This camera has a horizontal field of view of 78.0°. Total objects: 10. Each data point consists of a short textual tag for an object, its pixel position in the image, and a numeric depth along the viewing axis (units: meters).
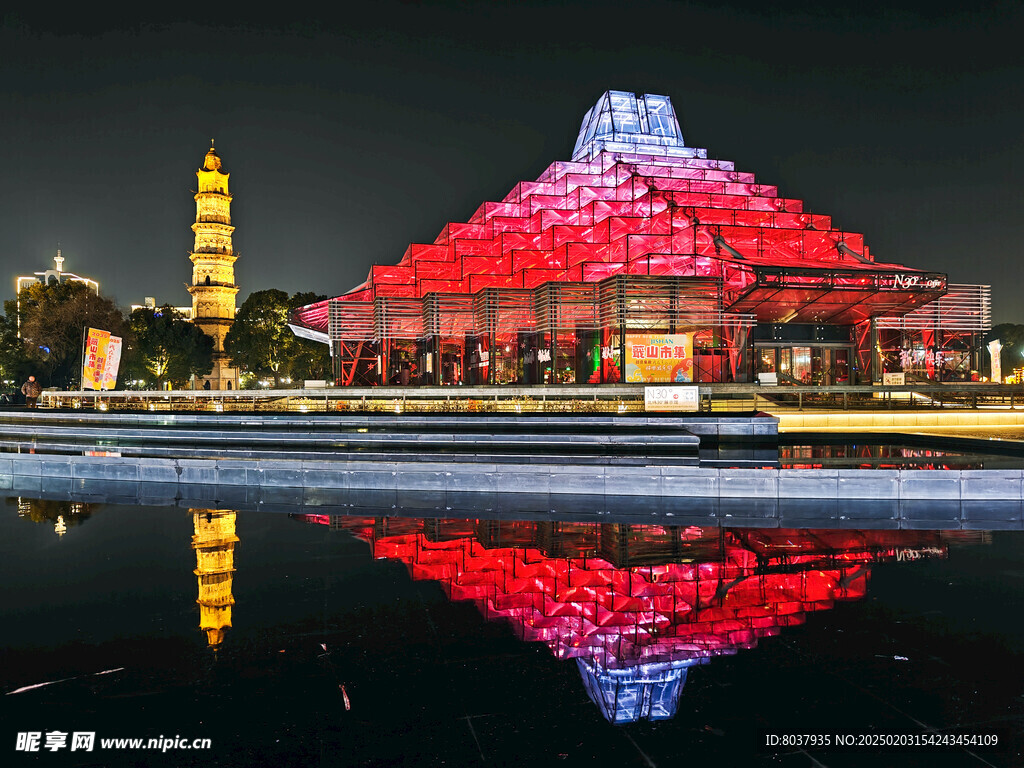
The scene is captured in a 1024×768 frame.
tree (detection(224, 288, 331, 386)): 82.19
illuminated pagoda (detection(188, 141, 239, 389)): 112.31
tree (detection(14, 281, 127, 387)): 56.28
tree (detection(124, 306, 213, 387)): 82.50
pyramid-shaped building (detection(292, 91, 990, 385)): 31.30
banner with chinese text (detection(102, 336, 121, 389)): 31.12
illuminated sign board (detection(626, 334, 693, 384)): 31.66
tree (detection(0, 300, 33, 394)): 58.59
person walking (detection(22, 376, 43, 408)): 39.59
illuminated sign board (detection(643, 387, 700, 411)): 17.78
